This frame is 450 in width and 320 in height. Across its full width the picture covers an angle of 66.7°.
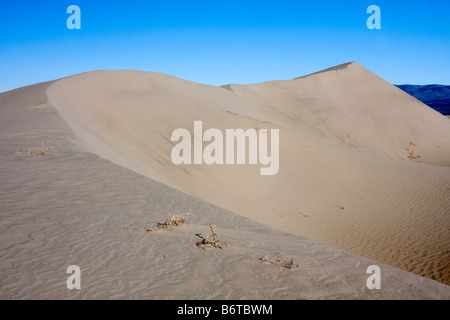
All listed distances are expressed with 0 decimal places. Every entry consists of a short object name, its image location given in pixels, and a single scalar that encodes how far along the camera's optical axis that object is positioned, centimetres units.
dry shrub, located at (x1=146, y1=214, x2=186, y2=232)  522
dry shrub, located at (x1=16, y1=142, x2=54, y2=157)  780
